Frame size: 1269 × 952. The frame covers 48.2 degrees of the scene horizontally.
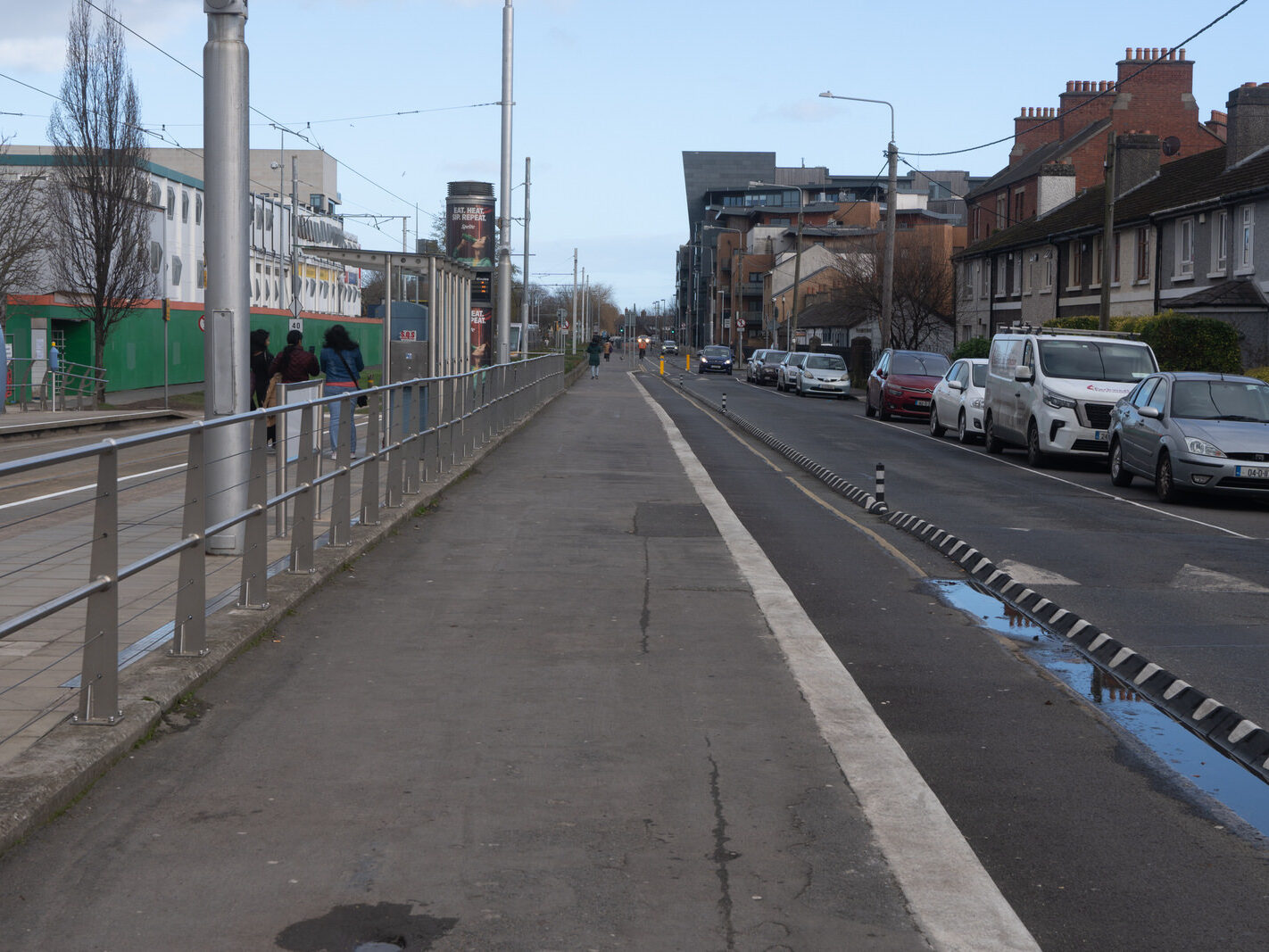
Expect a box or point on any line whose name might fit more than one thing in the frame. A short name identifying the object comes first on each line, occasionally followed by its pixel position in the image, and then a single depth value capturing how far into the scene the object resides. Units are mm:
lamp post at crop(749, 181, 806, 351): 64031
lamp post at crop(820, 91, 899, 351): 43344
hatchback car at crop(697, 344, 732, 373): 80375
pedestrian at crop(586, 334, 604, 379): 59906
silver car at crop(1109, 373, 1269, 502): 15812
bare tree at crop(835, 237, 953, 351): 58469
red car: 33688
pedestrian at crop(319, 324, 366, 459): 17219
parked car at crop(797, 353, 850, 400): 48156
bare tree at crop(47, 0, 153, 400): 36375
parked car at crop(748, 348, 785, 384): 61734
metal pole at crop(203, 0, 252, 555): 9141
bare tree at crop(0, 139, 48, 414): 33062
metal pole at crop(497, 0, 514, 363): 32312
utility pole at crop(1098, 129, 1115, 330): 29531
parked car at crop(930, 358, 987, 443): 26117
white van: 20906
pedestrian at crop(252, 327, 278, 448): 18297
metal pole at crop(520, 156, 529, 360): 56009
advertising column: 51312
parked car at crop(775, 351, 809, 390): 52156
